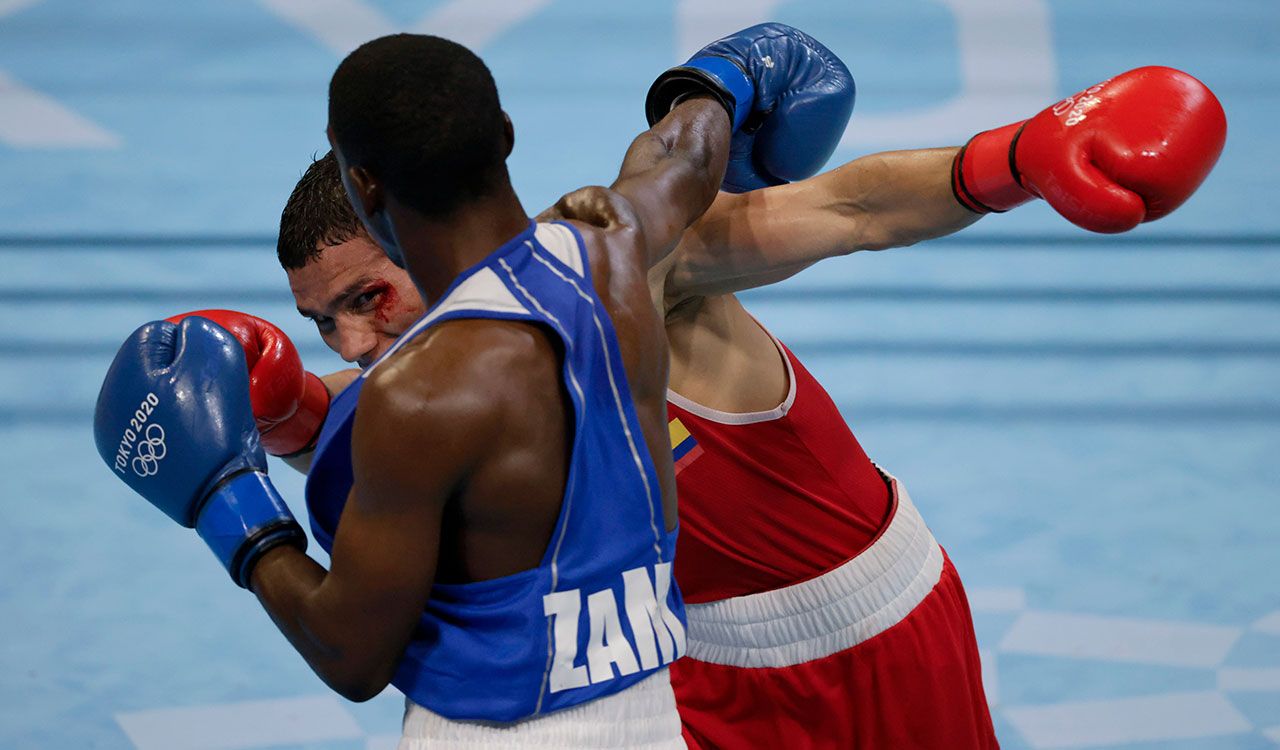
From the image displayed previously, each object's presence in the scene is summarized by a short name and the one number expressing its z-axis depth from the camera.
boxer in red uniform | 6.89
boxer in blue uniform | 6.27
